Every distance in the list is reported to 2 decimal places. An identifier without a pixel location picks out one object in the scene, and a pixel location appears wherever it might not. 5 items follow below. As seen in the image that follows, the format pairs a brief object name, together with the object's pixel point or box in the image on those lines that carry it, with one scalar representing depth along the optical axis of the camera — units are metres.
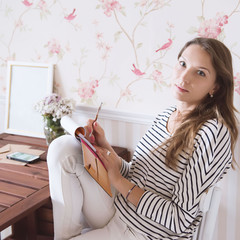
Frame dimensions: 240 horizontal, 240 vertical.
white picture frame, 1.92
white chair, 1.06
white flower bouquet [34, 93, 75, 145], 1.68
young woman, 1.06
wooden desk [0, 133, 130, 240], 1.09
